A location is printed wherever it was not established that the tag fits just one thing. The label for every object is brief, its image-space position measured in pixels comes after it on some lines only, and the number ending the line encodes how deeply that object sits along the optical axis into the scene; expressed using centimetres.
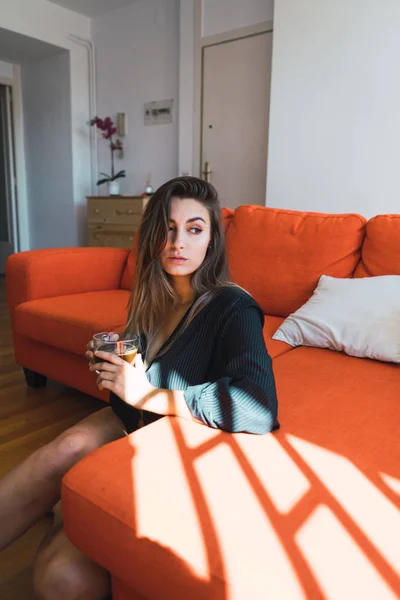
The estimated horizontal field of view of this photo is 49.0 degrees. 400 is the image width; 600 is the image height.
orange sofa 53
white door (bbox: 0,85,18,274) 503
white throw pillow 129
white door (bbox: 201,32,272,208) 346
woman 77
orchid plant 436
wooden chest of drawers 383
